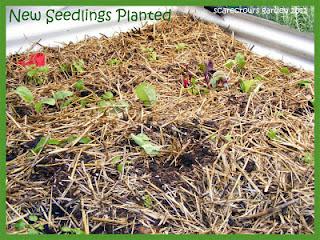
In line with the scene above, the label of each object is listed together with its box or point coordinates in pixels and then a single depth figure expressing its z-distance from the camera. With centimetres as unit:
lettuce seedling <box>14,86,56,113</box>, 194
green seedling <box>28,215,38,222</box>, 154
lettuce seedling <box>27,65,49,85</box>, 215
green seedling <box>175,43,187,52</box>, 245
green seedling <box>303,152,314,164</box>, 177
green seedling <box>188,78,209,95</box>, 212
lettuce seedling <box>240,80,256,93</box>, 210
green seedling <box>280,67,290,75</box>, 227
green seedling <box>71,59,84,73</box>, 223
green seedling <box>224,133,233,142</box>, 181
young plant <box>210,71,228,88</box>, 215
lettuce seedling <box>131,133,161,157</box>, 174
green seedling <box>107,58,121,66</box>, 231
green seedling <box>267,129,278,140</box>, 186
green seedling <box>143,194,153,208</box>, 160
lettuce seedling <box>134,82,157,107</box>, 198
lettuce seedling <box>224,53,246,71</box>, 228
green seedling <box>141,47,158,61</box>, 237
